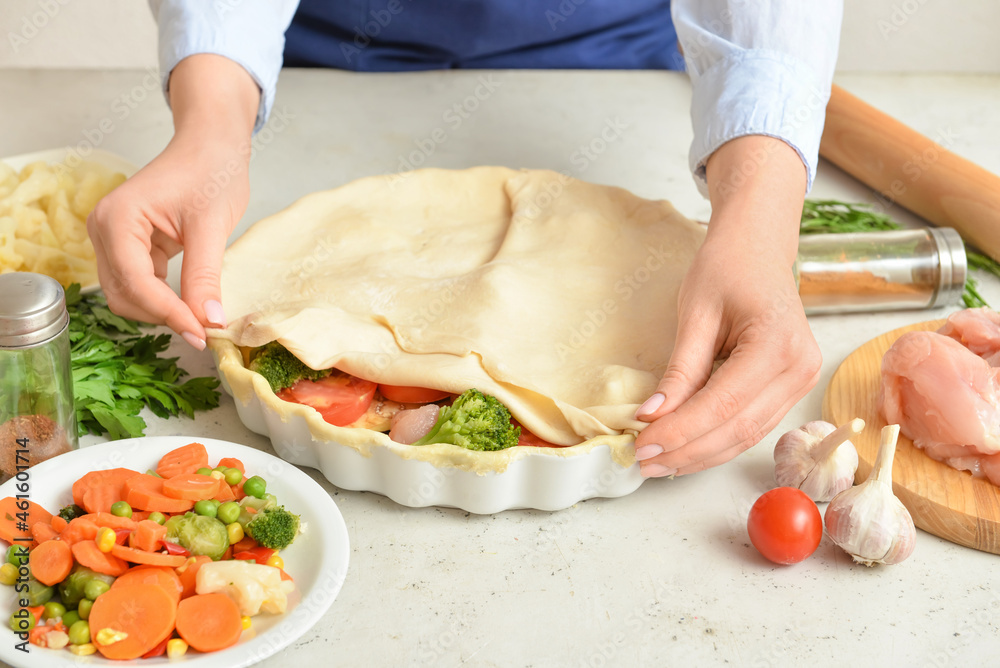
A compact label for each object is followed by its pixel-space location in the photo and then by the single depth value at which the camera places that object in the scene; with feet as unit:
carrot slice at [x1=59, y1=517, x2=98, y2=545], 3.40
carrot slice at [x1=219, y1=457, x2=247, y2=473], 3.61
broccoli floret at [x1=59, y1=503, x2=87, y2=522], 3.49
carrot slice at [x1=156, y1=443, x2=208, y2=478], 3.57
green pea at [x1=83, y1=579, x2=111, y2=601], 3.34
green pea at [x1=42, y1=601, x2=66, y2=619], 3.34
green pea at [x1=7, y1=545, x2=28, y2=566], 3.41
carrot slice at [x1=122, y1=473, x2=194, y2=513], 3.48
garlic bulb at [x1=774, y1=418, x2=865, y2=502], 3.71
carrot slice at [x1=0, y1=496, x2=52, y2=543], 3.44
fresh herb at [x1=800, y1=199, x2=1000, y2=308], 4.52
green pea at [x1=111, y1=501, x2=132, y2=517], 3.45
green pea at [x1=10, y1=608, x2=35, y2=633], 3.31
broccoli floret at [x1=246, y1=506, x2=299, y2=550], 3.47
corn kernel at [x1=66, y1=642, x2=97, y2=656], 3.28
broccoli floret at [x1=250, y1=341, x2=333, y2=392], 3.75
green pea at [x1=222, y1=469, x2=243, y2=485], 3.56
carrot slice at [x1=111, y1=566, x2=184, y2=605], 3.36
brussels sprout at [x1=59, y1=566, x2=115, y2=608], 3.36
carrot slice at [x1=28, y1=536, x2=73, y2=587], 3.37
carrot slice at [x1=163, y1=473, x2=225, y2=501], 3.50
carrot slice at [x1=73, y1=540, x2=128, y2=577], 3.37
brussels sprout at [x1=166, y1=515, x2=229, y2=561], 3.43
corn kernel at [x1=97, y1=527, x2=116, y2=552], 3.38
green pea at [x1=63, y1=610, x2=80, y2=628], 3.33
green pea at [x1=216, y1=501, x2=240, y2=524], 3.49
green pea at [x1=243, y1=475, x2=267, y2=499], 3.55
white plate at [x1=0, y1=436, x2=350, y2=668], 3.28
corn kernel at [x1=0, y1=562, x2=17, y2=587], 3.38
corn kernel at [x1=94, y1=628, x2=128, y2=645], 3.28
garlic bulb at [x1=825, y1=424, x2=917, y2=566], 3.56
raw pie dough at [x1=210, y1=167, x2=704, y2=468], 3.72
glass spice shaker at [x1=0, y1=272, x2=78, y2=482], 3.47
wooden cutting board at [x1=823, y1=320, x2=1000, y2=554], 3.67
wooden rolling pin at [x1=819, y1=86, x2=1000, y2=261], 4.50
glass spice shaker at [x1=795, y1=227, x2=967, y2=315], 4.24
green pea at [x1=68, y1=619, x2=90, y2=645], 3.29
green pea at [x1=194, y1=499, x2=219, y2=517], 3.48
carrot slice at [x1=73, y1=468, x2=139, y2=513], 3.51
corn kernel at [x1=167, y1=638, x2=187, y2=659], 3.29
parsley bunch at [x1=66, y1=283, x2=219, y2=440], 3.82
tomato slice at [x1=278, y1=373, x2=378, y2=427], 3.74
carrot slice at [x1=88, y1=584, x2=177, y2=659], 3.29
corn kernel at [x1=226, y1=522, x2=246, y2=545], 3.48
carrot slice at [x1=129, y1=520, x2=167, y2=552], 3.41
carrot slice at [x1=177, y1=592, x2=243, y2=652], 3.31
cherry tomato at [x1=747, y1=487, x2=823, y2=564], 3.57
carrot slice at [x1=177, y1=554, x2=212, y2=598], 3.39
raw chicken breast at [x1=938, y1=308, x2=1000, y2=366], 3.90
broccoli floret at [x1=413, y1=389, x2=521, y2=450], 3.60
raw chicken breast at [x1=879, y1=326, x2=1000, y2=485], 3.72
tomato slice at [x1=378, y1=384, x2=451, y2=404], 3.76
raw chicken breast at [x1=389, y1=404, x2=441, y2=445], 3.68
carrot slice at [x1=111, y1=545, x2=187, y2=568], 3.38
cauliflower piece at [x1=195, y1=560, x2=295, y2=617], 3.36
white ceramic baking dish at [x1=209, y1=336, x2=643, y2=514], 3.59
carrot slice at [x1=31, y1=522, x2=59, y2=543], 3.43
